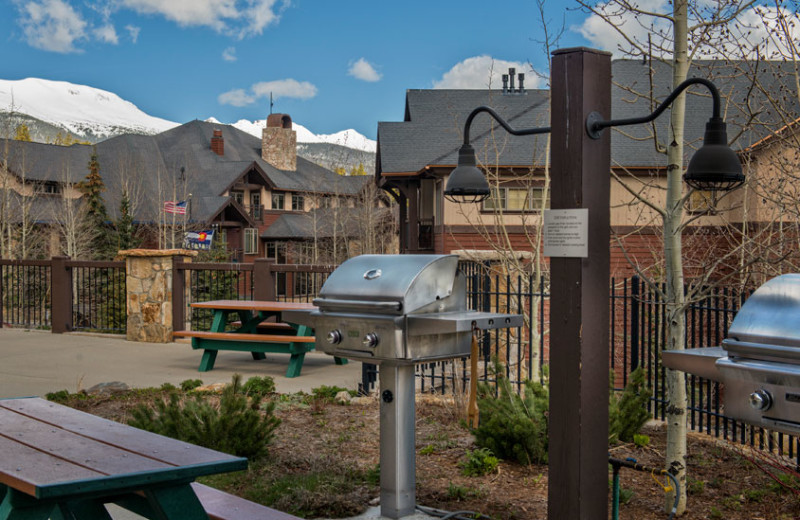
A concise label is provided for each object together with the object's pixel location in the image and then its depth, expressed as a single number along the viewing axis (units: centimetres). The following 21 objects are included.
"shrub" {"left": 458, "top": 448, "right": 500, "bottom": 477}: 552
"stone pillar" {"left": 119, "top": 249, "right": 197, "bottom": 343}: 1306
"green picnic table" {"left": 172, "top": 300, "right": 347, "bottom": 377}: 1016
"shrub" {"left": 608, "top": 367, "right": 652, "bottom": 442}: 609
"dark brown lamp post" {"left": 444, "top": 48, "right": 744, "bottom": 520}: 379
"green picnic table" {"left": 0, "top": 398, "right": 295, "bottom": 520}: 290
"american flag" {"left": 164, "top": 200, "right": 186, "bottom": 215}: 3816
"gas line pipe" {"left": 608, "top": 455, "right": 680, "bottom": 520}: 391
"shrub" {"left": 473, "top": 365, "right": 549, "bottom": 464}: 563
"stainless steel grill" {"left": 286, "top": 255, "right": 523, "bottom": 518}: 429
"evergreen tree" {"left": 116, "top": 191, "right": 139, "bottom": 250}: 3644
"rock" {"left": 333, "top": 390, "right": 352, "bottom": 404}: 818
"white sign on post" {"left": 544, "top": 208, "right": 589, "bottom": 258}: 377
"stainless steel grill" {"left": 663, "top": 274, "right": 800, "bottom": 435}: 254
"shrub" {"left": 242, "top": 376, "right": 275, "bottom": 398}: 815
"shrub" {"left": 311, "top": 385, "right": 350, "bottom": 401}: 833
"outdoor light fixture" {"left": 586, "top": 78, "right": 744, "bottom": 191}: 356
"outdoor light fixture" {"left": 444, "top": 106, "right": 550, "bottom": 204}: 479
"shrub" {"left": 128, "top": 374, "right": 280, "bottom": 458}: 565
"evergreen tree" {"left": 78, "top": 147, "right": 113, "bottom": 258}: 3809
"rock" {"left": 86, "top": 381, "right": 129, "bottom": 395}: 869
